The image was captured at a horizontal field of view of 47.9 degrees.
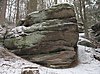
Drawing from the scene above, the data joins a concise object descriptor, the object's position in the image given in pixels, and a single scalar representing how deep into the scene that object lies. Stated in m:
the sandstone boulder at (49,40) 6.75
